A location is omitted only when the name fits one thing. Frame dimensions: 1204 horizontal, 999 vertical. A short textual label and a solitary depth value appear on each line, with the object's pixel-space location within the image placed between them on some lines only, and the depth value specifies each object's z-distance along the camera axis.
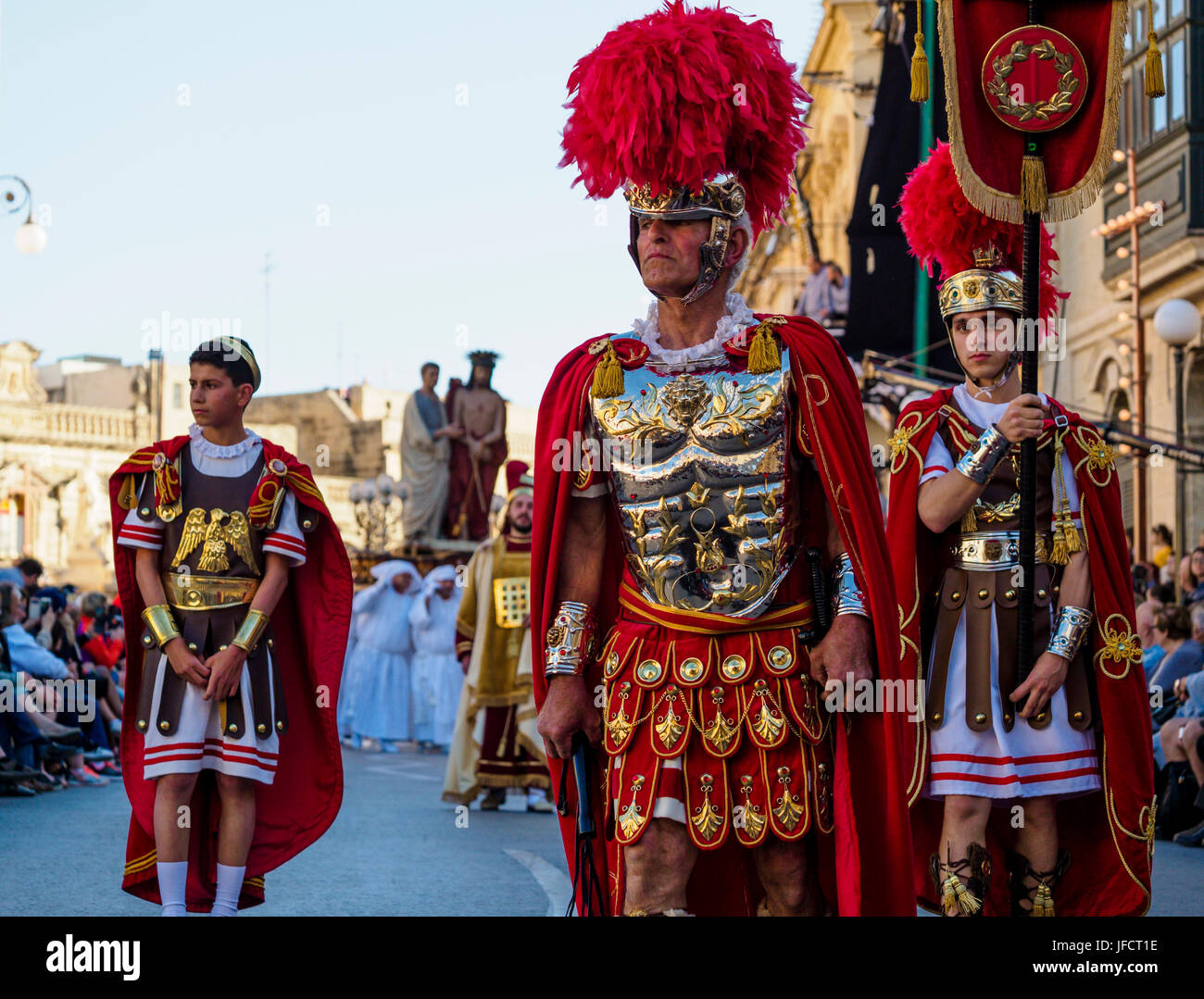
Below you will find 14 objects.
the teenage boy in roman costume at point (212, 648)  6.11
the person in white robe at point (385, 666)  20.52
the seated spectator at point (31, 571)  15.34
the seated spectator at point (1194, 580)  11.85
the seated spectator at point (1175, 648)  10.70
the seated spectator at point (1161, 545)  16.39
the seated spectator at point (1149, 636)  11.32
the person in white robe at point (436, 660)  19.78
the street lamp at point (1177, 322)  16.88
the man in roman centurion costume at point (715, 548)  4.29
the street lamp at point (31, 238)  17.03
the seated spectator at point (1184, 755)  9.95
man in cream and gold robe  12.44
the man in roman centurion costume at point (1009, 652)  5.62
